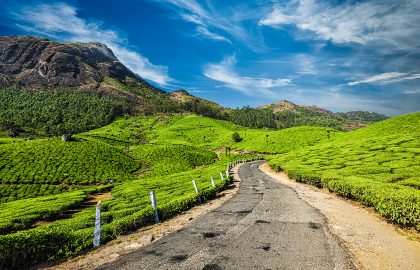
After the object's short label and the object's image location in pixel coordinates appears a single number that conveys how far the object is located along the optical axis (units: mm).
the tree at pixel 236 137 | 160500
